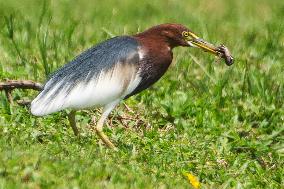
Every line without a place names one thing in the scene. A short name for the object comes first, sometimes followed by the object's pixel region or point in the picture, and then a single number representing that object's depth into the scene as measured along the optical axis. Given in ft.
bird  46.52
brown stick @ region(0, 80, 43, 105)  51.72
